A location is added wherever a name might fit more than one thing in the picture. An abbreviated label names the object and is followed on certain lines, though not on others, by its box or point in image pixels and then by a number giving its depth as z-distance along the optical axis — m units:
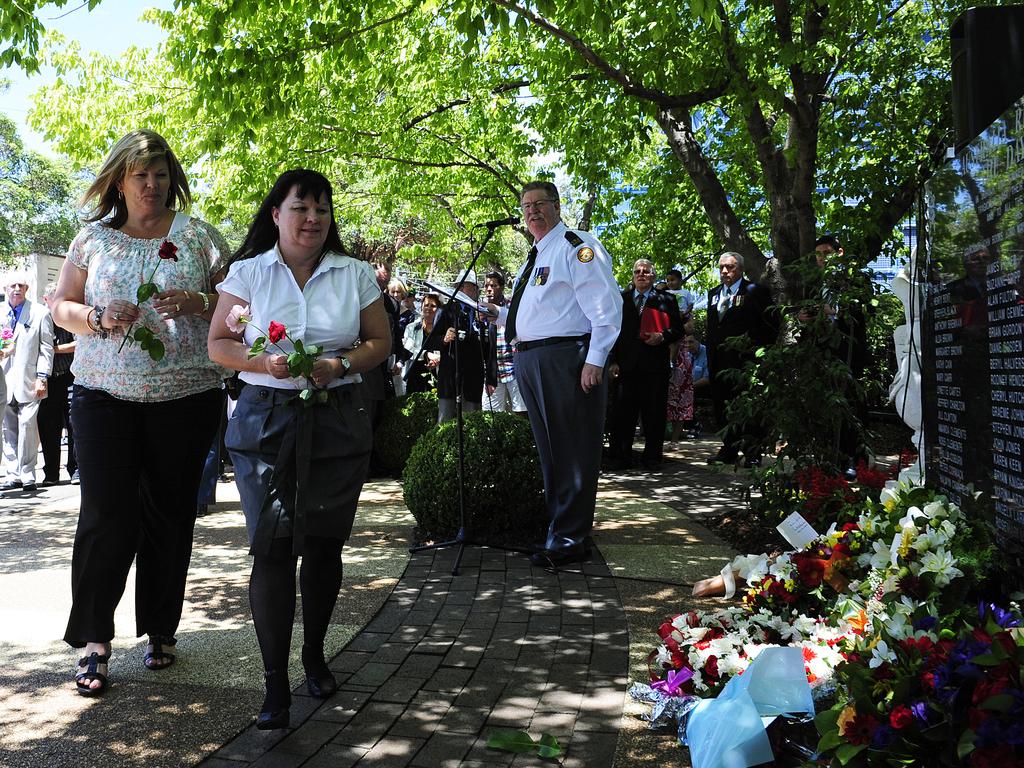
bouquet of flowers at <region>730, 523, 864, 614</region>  3.79
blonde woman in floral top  3.84
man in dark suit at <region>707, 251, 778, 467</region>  9.81
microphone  5.87
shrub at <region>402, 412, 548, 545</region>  6.38
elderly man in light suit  9.63
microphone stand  5.91
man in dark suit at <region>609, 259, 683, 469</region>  10.12
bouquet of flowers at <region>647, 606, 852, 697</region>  3.34
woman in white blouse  3.41
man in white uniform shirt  5.69
